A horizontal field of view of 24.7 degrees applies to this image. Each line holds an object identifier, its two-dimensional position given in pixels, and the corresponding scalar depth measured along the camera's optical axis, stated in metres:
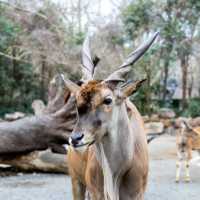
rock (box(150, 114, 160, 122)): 15.52
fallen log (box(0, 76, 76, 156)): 6.78
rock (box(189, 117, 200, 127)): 11.47
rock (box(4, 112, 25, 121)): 14.14
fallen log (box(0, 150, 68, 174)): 6.93
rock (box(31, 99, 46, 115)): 13.62
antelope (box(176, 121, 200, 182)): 7.10
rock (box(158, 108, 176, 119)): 15.95
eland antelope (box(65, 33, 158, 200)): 2.23
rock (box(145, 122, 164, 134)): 14.67
